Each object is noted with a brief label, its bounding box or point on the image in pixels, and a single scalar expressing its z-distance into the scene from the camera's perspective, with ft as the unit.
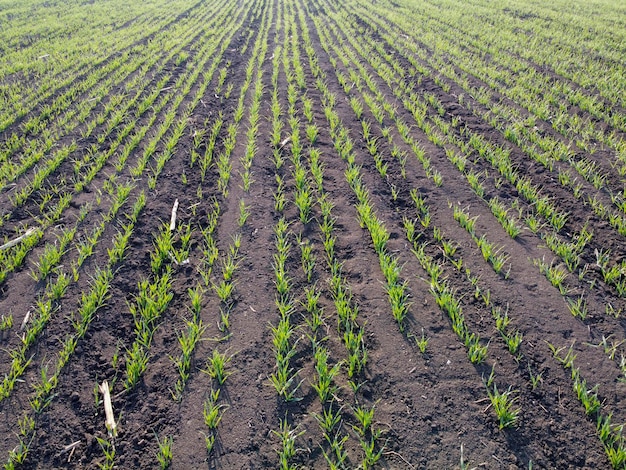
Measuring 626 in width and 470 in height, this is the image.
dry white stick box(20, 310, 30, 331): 11.00
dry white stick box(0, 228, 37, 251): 13.75
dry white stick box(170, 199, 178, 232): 15.10
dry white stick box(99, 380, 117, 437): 8.89
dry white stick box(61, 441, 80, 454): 8.51
